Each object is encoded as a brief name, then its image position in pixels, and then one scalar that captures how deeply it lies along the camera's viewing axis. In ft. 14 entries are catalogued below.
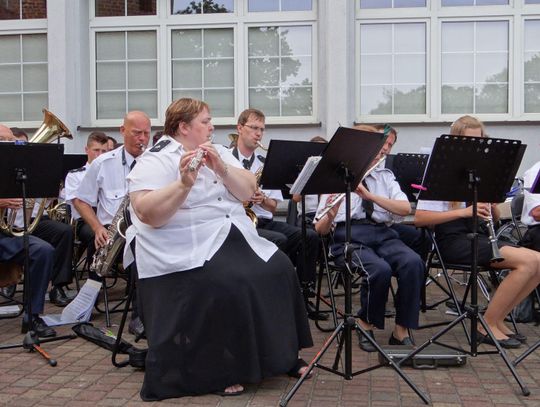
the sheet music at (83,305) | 17.71
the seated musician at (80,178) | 21.20
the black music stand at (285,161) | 17.87
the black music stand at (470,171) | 14.57
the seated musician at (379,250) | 16.70
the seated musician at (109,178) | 19.84
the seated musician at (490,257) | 17.12
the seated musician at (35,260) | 18.38
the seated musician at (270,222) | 20.70
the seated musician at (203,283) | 13.39
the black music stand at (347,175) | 13.74
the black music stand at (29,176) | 16.20
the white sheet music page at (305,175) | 14.01
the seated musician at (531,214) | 18.96
